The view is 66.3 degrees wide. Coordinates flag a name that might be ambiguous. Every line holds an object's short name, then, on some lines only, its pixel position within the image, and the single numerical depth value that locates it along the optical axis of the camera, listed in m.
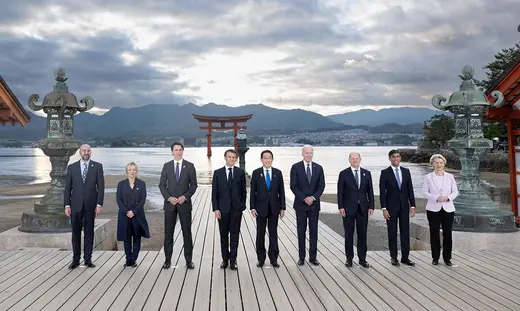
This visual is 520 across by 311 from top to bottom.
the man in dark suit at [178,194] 5.33
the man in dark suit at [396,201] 5.51
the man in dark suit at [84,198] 5.43
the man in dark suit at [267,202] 5.37
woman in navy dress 5.39
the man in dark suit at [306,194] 5.46
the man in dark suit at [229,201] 5.27
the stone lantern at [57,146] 7.03
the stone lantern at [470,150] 6.88
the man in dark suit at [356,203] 5.41
